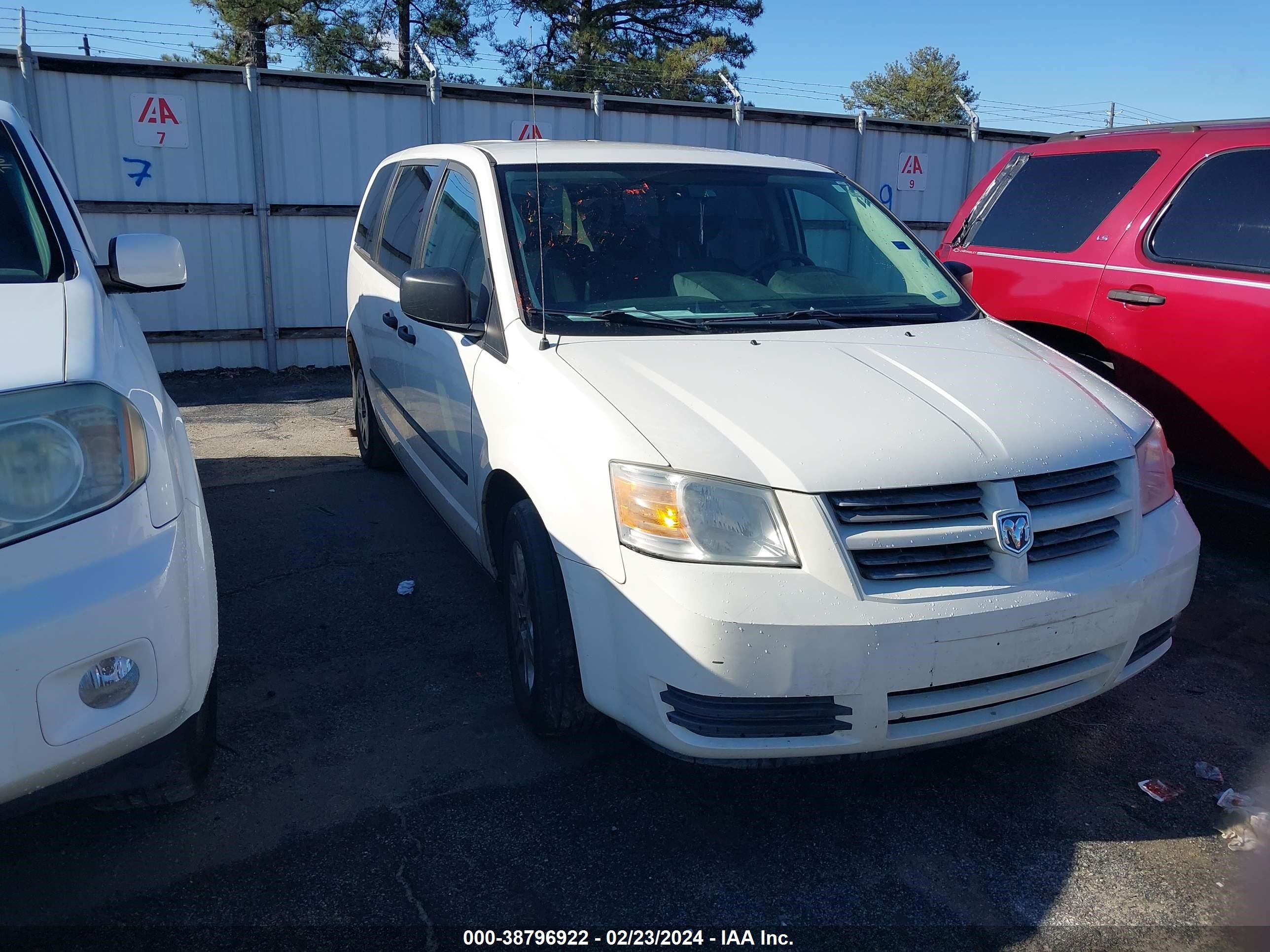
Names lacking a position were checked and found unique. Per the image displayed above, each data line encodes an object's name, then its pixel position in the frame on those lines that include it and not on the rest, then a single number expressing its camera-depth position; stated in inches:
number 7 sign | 331.6
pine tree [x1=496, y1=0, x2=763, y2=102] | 868.0
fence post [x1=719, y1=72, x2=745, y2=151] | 407.2
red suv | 167.8
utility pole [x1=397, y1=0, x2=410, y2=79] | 866.1
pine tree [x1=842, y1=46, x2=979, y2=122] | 1798.7
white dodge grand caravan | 95.5
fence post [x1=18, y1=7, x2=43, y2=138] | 310.0
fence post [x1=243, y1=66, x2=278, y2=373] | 344.2
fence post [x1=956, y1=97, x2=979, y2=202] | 469.7
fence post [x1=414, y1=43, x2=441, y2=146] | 359.3
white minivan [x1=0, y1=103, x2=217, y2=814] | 72.9
